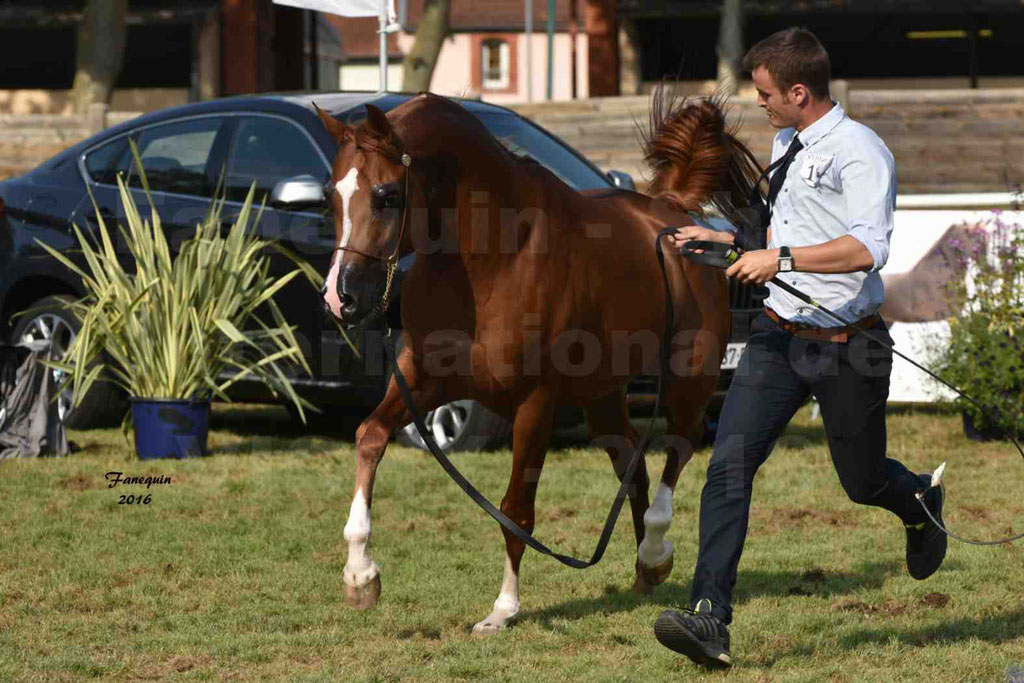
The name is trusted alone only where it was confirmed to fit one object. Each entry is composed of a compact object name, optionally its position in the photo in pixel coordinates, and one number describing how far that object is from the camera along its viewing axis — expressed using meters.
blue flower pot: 17.97
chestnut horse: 10.34
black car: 18.19
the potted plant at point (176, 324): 17.95
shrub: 19.73
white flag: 20.97
